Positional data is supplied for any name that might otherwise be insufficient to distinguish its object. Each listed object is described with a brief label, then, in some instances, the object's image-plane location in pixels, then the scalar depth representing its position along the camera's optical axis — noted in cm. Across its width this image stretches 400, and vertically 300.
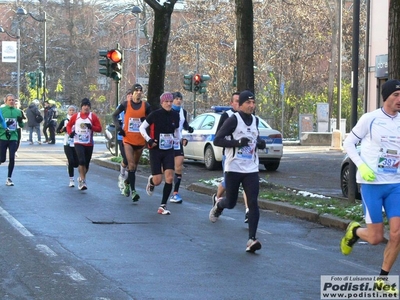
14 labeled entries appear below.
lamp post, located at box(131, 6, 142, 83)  4094
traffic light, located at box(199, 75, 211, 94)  3228
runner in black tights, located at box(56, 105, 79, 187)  1799
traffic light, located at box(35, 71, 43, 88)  4941
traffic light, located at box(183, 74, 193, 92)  3198
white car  2322
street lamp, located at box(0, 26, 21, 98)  5541
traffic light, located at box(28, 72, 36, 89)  4866
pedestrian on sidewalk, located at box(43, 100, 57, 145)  3928
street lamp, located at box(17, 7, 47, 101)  4644
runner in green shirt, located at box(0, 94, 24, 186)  1770
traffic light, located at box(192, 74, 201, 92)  3225
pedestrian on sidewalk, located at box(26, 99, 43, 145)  3829
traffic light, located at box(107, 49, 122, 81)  2545
